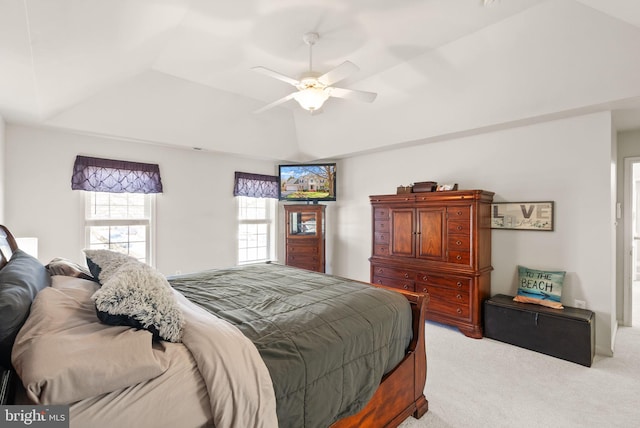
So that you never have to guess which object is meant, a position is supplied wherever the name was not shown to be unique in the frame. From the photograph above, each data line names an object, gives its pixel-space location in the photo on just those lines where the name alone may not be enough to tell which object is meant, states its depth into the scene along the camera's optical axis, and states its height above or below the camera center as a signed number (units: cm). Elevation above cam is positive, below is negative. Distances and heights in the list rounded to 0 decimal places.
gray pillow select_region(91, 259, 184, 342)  111 -34
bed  91 -57
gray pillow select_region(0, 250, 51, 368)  91 -29
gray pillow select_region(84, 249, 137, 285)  150 -26
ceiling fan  234 +110
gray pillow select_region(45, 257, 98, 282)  176 -33
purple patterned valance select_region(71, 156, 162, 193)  356 +49
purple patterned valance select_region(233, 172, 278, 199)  498 +50
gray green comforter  129 -61
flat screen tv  519 +57
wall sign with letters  325 -2
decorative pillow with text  309 -79
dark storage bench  268 -112
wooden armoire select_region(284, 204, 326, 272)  514 -45
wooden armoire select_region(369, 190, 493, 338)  334 -45
